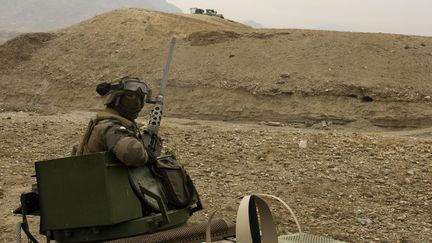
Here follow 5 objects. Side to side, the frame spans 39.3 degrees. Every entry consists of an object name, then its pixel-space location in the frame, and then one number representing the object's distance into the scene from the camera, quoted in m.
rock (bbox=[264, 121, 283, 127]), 17.36
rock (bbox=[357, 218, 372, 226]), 7.48
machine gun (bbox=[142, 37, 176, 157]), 5.02
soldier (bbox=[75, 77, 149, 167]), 4.27
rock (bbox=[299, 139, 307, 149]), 10.83
